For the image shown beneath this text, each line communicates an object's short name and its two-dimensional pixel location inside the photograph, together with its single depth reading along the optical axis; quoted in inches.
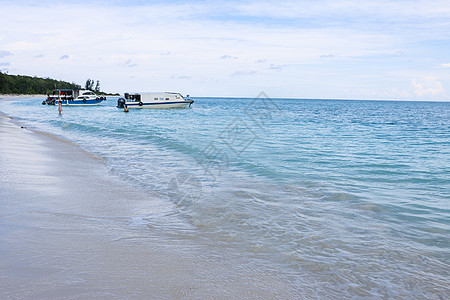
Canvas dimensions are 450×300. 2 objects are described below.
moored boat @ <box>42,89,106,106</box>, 2970.0
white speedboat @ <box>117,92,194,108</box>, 2618.1
